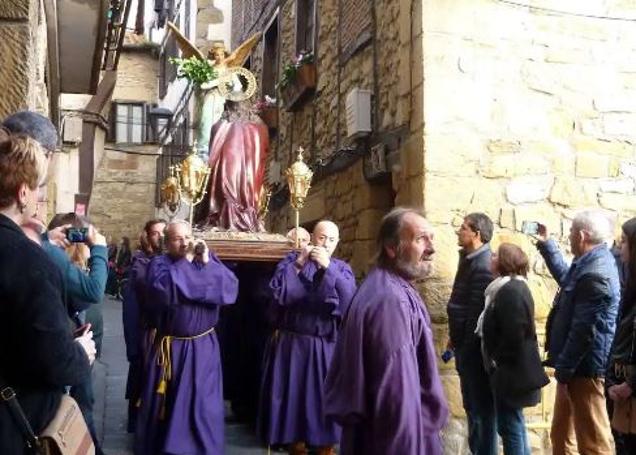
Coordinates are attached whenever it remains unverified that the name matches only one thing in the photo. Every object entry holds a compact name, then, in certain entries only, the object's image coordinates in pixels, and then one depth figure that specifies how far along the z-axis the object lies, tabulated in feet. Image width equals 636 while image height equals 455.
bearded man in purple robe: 9.19
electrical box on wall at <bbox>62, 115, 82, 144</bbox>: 35.68
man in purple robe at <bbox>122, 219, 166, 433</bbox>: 17.51
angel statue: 22.03
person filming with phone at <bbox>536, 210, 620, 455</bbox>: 14.33
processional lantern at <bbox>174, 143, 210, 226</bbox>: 20.20
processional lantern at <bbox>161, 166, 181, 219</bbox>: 20.86
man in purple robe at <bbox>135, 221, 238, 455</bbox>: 16.12
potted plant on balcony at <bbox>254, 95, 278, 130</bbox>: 36.03
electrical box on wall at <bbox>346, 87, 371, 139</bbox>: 24.58
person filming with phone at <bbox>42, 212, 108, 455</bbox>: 11.27
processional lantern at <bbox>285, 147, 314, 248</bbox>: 20.31
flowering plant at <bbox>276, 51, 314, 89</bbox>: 32.07
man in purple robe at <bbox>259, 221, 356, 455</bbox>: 17.11
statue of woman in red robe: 21.39
